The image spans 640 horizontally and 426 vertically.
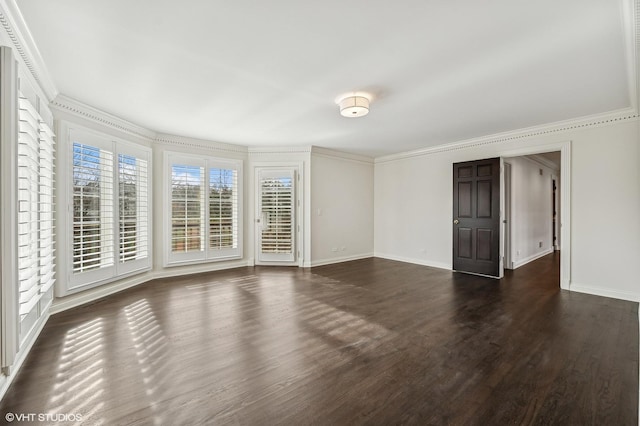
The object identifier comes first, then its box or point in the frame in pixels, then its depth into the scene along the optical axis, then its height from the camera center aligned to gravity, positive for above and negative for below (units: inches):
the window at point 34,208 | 86.3 +2.2
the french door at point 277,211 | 229.0 +1.4
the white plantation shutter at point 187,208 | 195.2 +3.6
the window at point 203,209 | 195.5 +2.9
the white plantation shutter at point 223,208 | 211.2 +3.7
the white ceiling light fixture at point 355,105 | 124.1 +48.0
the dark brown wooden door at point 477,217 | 192.7 -3.6
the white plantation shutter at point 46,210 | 107.0 +1.5
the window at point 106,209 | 138.3 +2.4
